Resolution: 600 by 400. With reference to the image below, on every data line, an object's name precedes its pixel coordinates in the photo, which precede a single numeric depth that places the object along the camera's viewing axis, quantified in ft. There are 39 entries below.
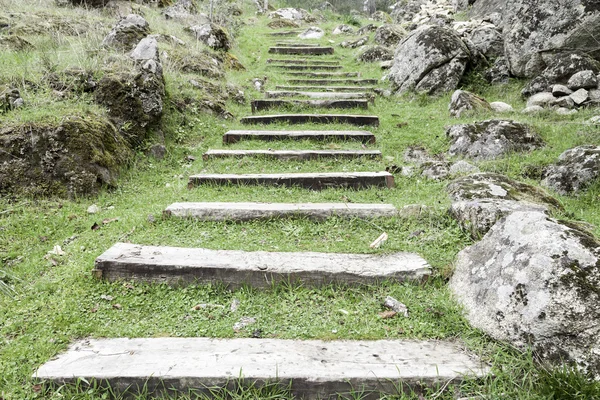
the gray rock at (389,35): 36.63
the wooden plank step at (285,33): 46.70
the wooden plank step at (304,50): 37.11
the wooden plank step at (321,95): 23.36
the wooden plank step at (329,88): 25.99
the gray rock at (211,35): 28.35
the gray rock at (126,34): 20.11
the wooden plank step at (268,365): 5.55
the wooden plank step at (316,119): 19.79
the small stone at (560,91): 17.47
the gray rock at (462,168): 13.07
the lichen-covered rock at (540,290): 5.41
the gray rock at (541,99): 17.67
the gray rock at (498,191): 10.23
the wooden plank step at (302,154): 15.55
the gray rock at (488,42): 23.71
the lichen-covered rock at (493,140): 14.14
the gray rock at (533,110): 17.07
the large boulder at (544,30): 18.25
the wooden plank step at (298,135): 17.48
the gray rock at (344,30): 47.63
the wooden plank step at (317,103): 22.08
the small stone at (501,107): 18.25
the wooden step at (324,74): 29.89
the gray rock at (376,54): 32.68
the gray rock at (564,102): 16.88
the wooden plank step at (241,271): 7.95
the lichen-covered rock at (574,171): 11.36
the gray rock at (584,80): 17.02
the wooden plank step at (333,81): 27.81
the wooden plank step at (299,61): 33.27
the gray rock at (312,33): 44.68
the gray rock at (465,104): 18.39
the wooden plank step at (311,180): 13.20
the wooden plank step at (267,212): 10.85
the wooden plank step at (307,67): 31.88
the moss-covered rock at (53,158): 11.07
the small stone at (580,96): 16.80
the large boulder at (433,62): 22.75
